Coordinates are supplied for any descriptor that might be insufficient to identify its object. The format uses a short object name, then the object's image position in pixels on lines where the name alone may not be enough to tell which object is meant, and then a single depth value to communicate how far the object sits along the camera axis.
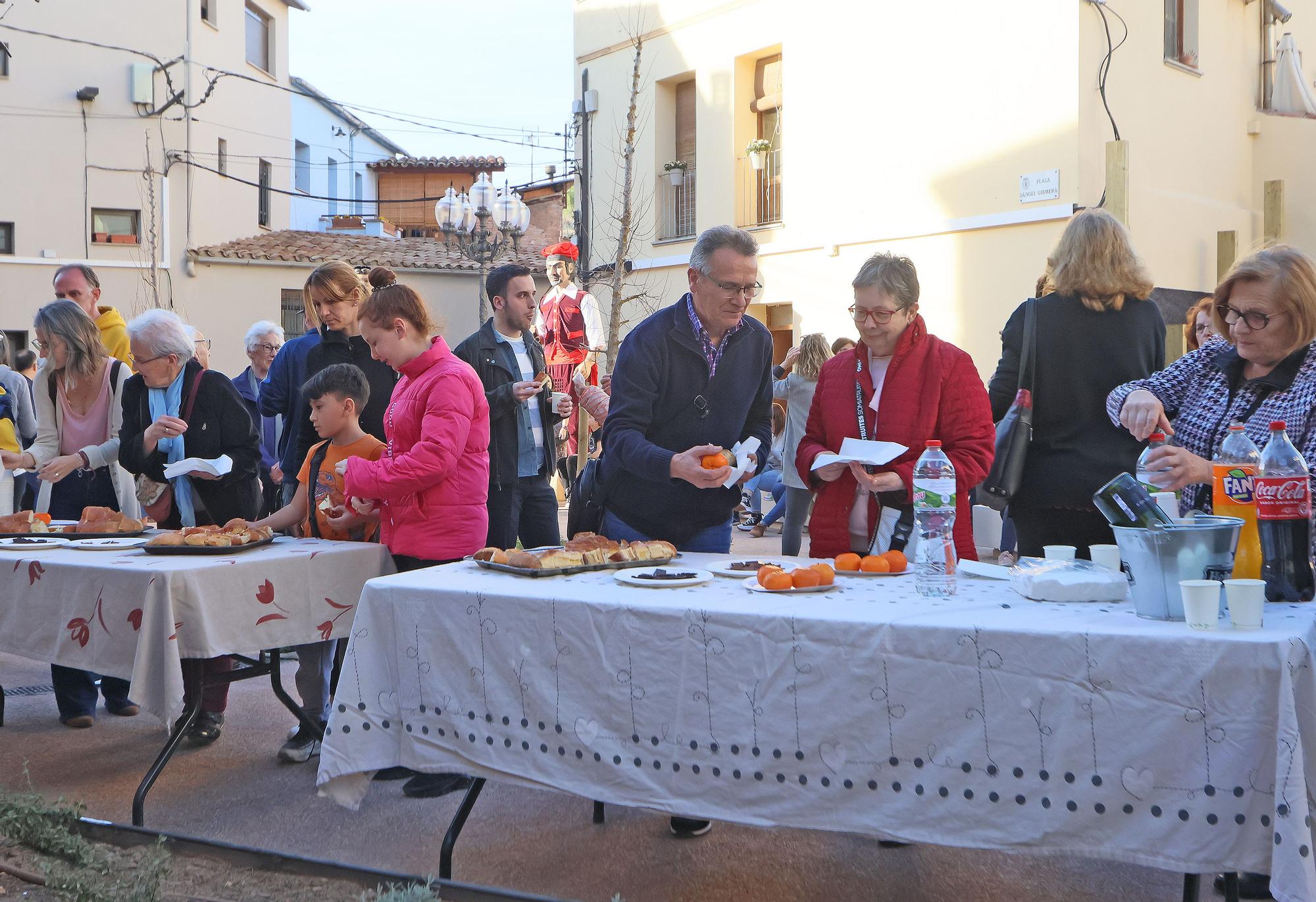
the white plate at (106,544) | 3.87
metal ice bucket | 2.17
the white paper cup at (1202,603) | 2.06
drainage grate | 5.40
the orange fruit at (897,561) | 2.87
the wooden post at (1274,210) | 13.05
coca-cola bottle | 2.25
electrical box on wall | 22.19
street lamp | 14.12
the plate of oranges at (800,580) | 2.62
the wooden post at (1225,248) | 12.87
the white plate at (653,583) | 2.71
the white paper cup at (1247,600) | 2.04
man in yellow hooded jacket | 5.66
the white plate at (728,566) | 2.91
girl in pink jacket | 3.54
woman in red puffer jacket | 3.18
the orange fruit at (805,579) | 2.62
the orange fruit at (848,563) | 2.87
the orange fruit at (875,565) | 2.83
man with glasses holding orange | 3.39
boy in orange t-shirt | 4.00
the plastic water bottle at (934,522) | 2.59
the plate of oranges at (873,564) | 2.84
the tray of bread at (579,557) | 2.94
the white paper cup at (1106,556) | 2.73
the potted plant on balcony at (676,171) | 15.59
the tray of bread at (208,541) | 3.66
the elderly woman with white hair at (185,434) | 4.49
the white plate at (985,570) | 2.80
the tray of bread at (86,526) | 4.14
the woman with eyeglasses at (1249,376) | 2.56
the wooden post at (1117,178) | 11.23
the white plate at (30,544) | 3.88
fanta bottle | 2.30
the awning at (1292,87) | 12.38
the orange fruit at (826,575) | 2.63
